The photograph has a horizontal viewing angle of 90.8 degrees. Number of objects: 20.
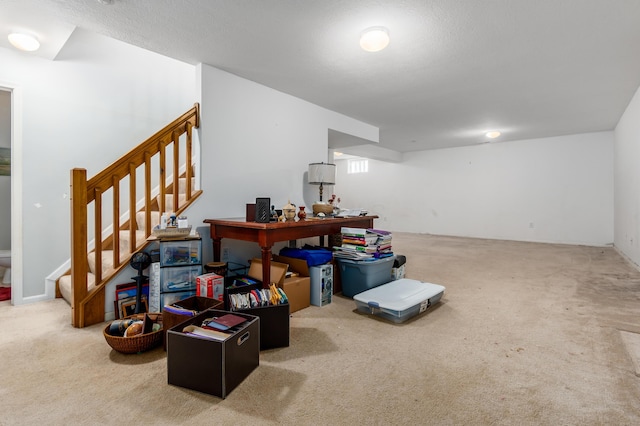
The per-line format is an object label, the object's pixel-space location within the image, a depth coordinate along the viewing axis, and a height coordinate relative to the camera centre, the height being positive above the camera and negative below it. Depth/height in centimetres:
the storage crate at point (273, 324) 188 -67
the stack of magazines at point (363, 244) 292 -29
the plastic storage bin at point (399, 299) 231 -67
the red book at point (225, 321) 162 -57
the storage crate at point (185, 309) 181 -58
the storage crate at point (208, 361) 140 -68
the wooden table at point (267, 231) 242 -14
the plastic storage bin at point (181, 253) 231 -29
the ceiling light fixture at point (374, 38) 230 +130
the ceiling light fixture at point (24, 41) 244 +137
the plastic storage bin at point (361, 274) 285 -56
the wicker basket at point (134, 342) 175 -72
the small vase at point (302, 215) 292 -1
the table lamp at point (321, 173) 365 +47
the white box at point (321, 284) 271 -61
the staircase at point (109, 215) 218 +0
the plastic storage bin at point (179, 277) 230 -47
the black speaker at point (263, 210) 257 +3
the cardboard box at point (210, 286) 224 -52
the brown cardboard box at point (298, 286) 255 -60
